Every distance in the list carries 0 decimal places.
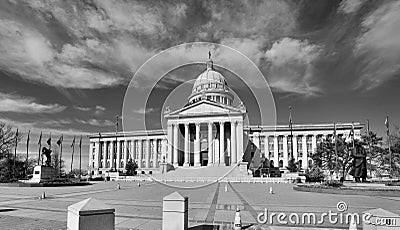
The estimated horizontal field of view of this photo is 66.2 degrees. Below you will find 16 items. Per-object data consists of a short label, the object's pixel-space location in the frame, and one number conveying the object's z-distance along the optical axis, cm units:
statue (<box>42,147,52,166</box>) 4444
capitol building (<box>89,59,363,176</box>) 9488
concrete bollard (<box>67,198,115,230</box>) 583
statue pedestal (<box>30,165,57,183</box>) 4200
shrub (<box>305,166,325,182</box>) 5644
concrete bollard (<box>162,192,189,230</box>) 880
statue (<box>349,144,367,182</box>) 3688
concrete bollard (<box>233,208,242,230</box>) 929
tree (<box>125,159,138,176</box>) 8746
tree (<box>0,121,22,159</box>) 5397
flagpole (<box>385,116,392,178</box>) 5128
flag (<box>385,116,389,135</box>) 5119
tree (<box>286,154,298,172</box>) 8350
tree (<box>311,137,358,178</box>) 6562
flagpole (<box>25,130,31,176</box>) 5822
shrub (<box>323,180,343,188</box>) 3247
